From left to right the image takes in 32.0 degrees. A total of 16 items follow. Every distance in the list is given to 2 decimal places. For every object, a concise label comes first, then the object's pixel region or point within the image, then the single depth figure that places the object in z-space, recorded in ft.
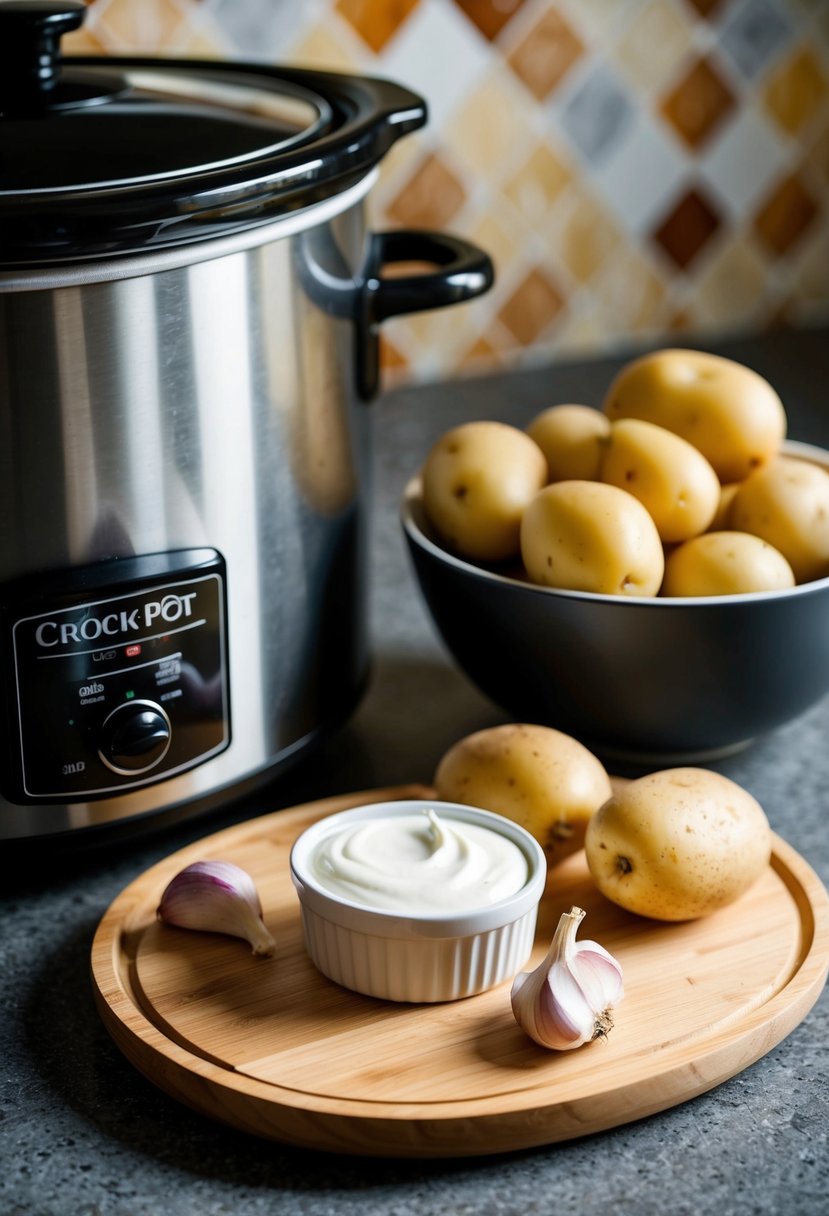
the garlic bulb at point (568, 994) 2.00
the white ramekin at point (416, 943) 2.05
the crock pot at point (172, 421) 2.10
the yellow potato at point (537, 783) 2.42
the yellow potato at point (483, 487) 2.73
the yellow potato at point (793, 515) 2.71
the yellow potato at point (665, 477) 2.67
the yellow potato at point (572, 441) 2.80
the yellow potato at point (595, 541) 2.53
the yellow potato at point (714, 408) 2.85
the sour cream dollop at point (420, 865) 2.09
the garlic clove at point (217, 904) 2.28
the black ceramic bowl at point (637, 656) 2.52
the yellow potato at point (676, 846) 2.25
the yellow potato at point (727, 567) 2.57
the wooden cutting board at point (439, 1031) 1.93
